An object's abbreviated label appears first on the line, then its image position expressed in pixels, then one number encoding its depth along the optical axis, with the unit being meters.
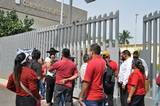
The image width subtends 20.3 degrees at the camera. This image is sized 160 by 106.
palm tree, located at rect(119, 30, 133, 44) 101.81
